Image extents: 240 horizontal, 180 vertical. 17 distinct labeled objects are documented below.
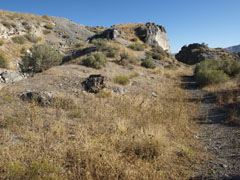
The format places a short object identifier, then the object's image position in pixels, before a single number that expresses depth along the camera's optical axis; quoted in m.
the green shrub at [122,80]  8.91
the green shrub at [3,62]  11.63
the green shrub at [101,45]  17.63
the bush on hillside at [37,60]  9.73
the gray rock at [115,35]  22.72
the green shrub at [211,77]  9.76
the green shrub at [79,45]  21.66
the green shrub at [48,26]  28.38
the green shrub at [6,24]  20.03
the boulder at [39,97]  4.95
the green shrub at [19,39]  18.61
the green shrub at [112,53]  16.32
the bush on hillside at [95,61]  12.20
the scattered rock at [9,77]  8.38
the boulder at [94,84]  6.64
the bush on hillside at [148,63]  16.45
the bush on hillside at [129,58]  16.19
